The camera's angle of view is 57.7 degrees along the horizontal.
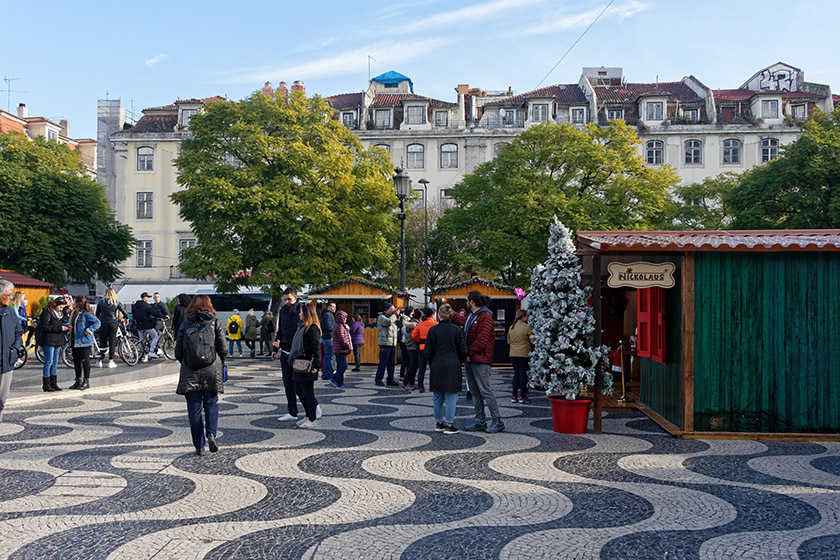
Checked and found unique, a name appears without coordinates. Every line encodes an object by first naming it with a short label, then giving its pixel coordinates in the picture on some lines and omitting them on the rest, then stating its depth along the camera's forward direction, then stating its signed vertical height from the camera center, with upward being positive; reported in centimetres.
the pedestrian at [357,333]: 2094 -101
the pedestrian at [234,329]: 2692 -115
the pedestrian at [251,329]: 2712 -116
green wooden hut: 1014 -48
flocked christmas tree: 1030 -48
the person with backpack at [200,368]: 845 -80
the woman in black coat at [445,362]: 1029 -89
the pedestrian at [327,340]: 1705 -99
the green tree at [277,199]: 3134 +408
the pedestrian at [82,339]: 1444 -81
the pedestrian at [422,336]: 1506 -81
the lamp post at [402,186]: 2194 +318
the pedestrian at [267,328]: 2731 -113
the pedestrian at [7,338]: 871 -48
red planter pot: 1038 -161
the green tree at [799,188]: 3531 +519
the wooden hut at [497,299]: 2381 -8
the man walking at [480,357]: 1059 -85
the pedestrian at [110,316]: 1808 -46
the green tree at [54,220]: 3972 +416
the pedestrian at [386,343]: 1744 -108
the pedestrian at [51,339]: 1417 -81
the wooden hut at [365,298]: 2439 -5
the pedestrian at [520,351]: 1403 -101
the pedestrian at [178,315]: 1648 -42
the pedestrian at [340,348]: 1702 -115
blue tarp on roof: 6103 +1748
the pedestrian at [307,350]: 1035 -73
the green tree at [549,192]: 3575 +509
